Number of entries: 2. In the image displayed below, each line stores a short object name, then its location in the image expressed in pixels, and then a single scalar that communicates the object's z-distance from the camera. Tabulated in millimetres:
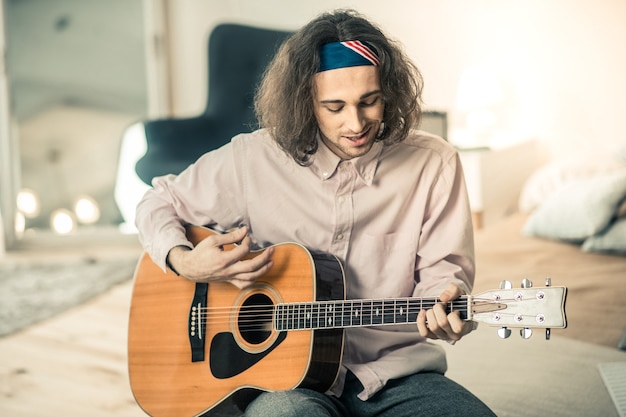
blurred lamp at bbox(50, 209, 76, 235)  4383
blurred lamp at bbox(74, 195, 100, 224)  4406
